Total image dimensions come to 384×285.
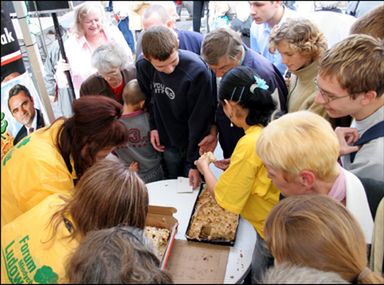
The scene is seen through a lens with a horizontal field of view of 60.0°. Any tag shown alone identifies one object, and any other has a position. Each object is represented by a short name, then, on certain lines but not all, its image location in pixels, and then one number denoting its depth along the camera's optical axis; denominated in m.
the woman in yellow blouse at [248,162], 1.43
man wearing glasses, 1.42
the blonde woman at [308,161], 1.20
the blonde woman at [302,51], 1.87
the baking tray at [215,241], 1.52
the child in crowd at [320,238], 0.92
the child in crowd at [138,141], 2.29
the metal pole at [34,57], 1.40
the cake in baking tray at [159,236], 1.57
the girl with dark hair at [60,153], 1.34
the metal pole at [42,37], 1.51
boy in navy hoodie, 1.98
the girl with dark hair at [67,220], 1.03
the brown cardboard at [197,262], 1.35
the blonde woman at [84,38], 2.76
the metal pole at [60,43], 1.72
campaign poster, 1.32
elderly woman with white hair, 2.26
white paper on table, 1.95
